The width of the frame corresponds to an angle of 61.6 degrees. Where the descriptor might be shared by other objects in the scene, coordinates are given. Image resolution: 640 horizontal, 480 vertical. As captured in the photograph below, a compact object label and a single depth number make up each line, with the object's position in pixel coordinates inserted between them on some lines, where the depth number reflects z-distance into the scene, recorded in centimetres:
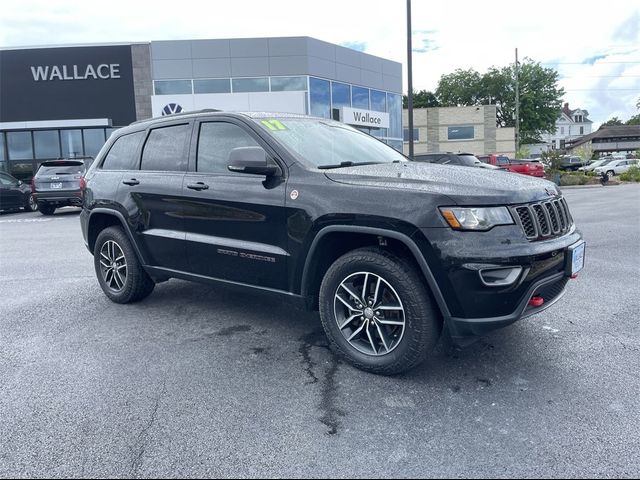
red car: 2619
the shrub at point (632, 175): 2967
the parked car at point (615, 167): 4097
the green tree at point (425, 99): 7269
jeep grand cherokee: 312
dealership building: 2520
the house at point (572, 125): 11906
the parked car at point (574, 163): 4192
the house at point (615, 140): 9656
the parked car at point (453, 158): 1443
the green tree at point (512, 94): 6406
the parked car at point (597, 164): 4456
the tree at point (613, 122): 13036
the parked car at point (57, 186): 1527
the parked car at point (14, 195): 1641
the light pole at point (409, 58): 1455
